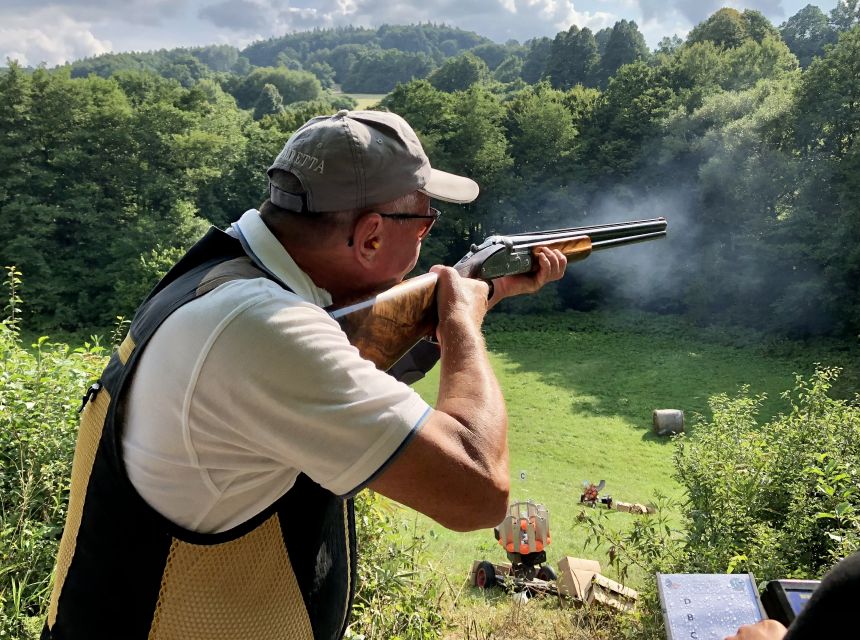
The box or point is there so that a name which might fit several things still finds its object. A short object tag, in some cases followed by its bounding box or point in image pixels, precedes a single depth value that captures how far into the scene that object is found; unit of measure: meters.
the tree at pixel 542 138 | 34.28
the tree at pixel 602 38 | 66.74
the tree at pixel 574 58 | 58.53
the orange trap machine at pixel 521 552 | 8.30
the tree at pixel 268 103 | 67.62
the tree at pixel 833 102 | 25.20
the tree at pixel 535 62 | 77.50
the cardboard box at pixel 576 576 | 6.66
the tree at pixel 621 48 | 55.78
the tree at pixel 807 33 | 51.38
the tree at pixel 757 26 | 46.66
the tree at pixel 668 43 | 61.51
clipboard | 2.00
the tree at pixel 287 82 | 77.54
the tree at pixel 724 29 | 45.44
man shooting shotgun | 1.37
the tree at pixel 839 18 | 50.64
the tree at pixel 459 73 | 67.88
